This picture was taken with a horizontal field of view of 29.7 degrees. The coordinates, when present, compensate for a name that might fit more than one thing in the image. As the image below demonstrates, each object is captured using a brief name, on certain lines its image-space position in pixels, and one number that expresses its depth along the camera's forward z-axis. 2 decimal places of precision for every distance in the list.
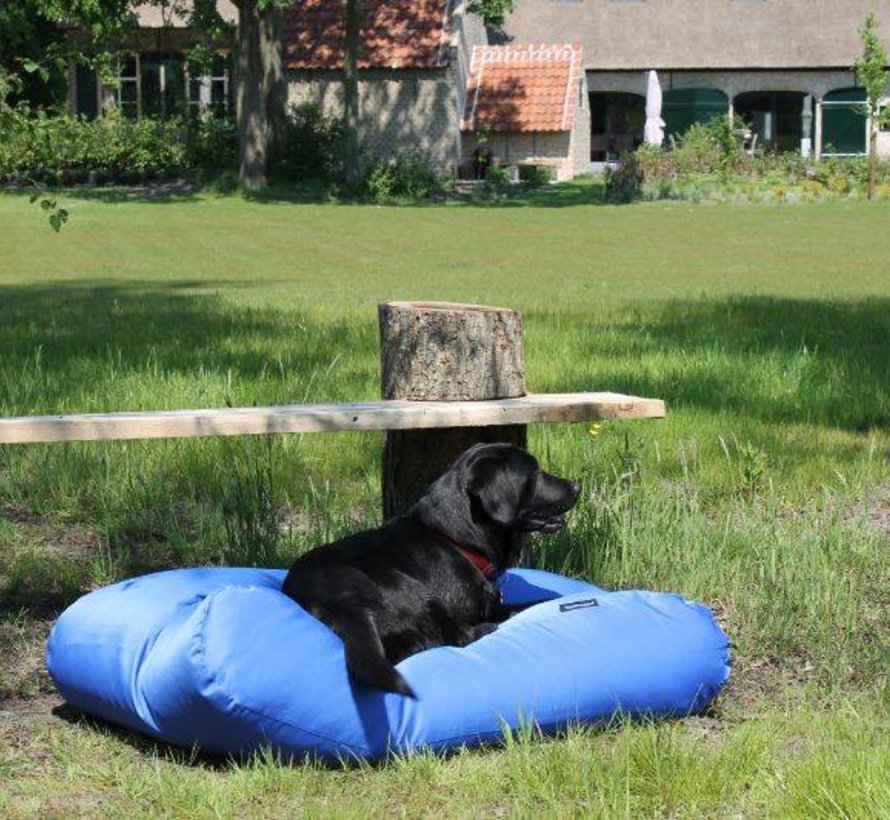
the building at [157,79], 48.50
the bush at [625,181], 41.32
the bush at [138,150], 43.78
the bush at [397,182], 40.38
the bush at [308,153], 43.00
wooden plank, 5.33
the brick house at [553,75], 46.84
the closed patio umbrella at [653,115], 50.50
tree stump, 6.12
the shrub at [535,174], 47.72
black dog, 5.12
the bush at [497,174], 46.97
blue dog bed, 4.59
